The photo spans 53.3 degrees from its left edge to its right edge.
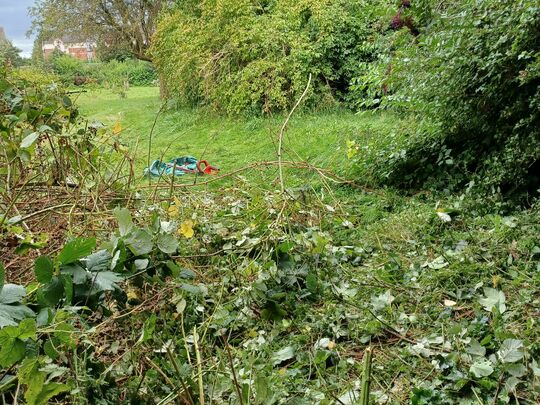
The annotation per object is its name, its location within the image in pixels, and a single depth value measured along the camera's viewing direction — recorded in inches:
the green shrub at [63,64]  682.8
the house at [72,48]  776.9
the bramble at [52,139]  108.5
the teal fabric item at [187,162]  240.6
